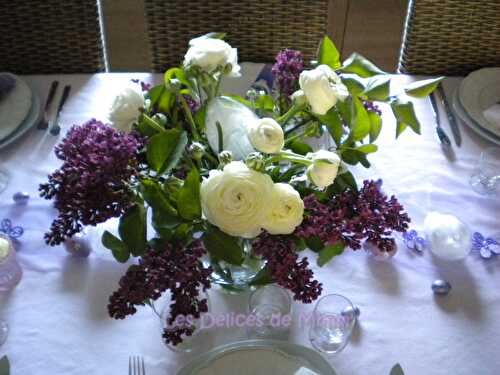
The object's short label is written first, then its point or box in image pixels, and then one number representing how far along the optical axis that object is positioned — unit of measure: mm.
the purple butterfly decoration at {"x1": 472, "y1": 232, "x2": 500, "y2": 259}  864
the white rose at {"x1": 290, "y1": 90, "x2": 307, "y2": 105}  631
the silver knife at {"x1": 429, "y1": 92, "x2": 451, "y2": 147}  1050
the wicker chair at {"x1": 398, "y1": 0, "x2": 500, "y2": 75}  1231
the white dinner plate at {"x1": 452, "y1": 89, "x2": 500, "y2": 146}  1040
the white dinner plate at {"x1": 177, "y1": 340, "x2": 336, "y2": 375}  667
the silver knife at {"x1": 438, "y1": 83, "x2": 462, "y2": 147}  1059
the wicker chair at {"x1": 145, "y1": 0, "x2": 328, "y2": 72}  1230
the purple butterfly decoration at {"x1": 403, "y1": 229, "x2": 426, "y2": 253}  879
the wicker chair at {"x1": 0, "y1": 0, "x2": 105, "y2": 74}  1224
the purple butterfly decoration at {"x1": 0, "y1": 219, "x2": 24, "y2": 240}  874
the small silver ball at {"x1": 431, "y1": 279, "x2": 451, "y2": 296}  809
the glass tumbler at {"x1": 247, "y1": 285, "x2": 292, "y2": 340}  761
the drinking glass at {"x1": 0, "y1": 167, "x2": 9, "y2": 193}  954
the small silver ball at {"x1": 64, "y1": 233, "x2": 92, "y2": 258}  854
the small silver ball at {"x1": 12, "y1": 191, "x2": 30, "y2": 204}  928
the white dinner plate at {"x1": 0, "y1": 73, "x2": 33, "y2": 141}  1034
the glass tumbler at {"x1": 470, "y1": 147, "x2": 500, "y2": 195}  969
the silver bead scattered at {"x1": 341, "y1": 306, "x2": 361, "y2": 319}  760
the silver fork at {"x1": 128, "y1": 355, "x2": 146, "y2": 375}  715
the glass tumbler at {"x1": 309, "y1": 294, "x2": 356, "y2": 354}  750
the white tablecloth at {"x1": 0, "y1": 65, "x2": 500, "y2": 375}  740
